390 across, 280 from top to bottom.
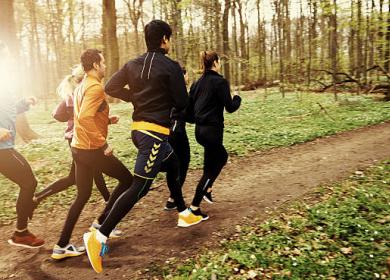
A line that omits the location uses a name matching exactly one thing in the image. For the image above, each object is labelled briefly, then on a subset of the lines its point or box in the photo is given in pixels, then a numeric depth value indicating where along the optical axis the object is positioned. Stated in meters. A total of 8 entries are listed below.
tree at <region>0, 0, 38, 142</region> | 11.88
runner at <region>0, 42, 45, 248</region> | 4.54
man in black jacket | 4.03
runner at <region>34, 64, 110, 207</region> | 5.23
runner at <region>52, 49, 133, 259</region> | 4.24
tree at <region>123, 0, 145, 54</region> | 31.66
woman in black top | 5.04
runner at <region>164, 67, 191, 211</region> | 5.35
